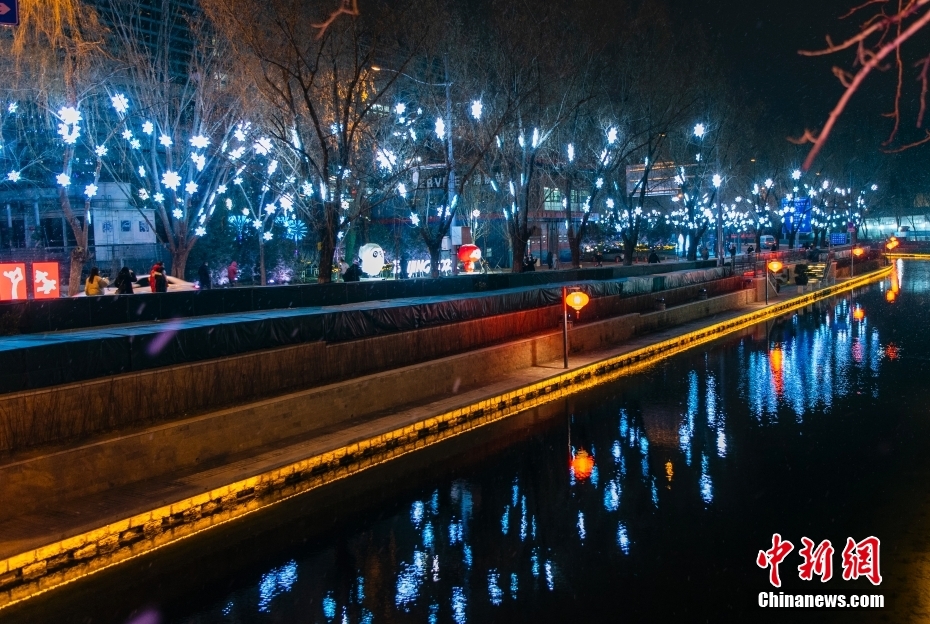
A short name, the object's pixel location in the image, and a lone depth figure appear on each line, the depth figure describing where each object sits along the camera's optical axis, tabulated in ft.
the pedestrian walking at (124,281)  76.84
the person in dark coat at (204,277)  95.91
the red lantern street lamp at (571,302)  69.36
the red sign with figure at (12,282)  62.49
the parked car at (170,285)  98.27
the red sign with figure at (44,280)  65.51
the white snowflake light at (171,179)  105.29
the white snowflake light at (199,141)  102.78
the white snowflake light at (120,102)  101.19
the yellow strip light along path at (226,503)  29.14
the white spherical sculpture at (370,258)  131.85
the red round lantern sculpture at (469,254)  132.05
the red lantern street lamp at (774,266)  131.95
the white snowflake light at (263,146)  102.86
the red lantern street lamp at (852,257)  194.49
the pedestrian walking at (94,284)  75.20
